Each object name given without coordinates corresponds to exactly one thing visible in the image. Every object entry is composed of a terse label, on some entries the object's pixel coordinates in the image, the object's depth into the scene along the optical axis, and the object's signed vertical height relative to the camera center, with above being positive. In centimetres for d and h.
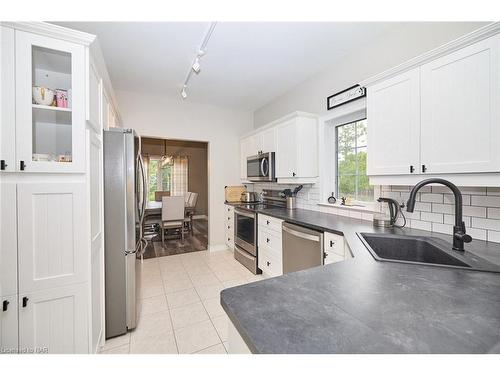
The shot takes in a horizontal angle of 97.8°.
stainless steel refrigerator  181 -34
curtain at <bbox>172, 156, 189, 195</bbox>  806 +42
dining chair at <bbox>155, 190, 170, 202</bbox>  753 -26
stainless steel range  312 -65
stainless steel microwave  333 +30
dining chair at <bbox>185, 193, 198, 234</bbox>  576 -59
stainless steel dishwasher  198 -61
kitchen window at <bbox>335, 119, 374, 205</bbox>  253 +28
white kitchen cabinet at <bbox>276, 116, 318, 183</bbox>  289 +50
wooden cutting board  430 -14
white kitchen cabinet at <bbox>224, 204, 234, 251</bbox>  396 -74
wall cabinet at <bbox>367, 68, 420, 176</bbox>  157 +47
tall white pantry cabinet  118 -4
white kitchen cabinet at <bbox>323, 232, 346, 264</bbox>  175 -52
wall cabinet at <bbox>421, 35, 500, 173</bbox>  121 +45
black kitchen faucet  122 -19
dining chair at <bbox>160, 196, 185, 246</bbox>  446 -55
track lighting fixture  203 +148
